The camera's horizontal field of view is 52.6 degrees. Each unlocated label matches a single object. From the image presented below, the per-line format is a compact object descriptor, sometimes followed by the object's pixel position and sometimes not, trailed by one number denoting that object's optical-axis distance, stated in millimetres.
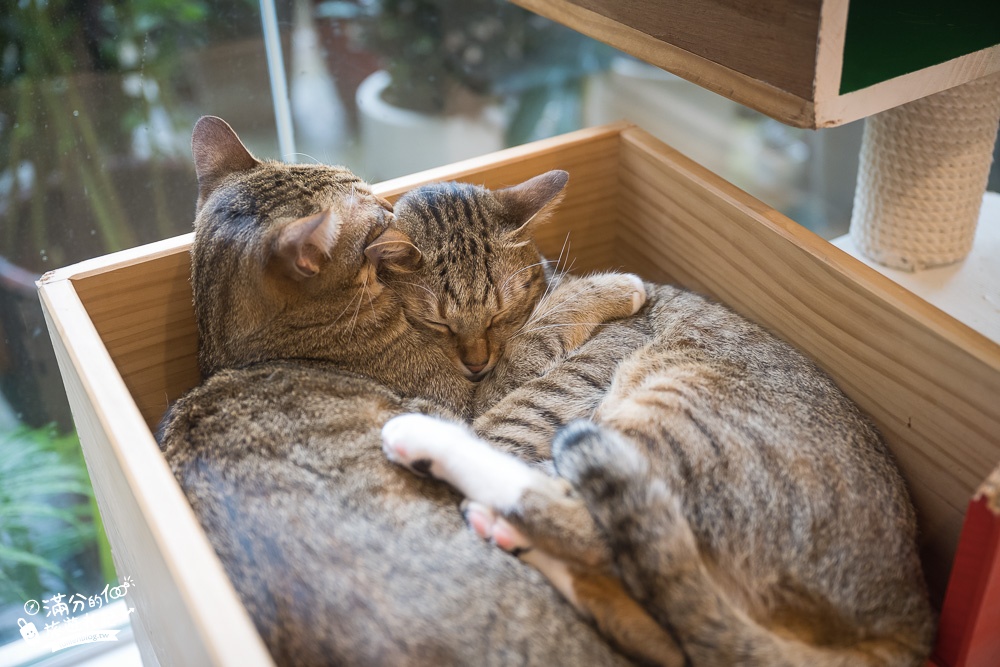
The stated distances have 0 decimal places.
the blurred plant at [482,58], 838
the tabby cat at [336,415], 401
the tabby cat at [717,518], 414
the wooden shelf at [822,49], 452
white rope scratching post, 569
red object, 411
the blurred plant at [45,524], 659
